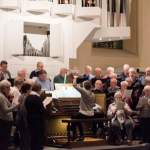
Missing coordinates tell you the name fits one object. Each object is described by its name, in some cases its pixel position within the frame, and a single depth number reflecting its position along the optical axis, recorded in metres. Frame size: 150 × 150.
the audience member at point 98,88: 13.13
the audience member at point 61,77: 13.67
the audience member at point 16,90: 11.25
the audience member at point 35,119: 9.14
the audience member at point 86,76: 13.78
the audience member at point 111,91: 13.18
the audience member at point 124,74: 14.16
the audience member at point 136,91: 13.18
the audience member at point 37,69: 13.23
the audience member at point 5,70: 12.45
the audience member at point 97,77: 13.74
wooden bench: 11.83
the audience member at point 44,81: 12.78
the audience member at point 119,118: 12.57
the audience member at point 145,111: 12.73
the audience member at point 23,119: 9.31
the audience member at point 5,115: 9.11
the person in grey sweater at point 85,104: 11.97
